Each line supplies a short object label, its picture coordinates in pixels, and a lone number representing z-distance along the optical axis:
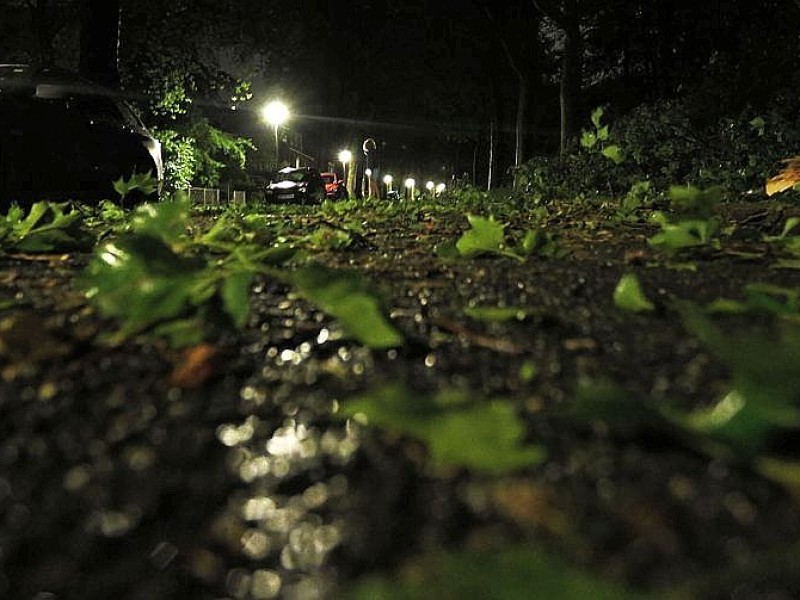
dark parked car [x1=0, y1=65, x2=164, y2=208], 6.50
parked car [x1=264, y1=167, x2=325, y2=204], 26.20
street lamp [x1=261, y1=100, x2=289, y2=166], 28.59
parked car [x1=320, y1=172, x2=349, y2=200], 29.25
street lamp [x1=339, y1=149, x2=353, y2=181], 34.42
